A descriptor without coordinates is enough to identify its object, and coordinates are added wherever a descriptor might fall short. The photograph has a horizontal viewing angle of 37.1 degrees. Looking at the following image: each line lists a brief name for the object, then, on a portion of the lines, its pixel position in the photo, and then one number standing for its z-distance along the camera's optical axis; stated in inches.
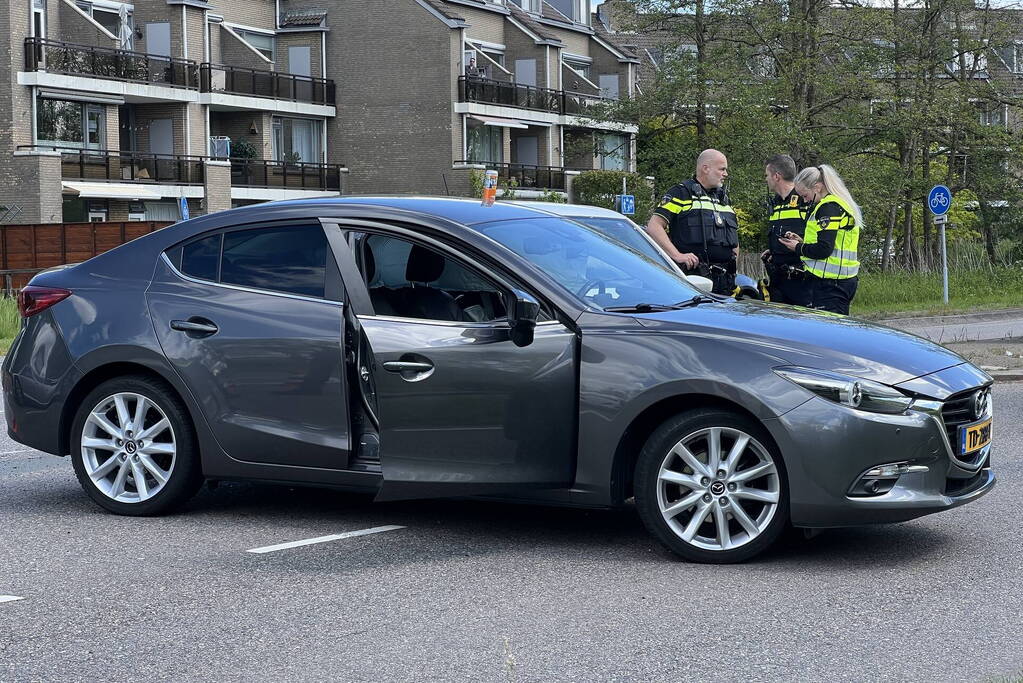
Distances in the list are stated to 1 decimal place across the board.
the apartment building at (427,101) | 2134.6
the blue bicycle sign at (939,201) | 1144.2
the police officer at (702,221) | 432.1
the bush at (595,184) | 2247.8
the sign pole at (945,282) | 1112.5
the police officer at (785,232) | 429.1
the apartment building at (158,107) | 1723.7
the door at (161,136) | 1939.0
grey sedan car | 243.8
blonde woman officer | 420.2
